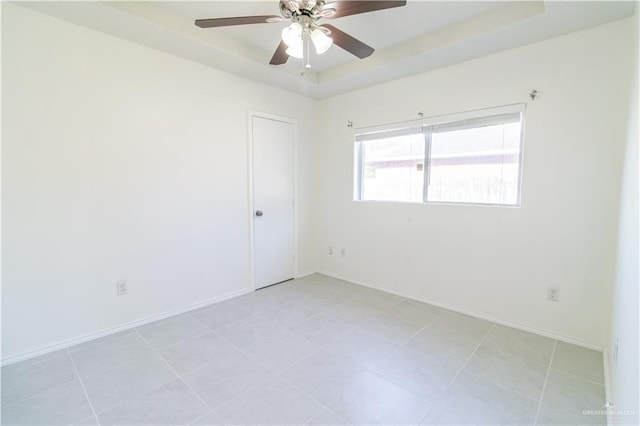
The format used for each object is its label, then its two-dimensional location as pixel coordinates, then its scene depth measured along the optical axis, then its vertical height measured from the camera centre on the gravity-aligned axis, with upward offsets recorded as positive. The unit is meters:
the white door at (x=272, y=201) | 3.49 -0.11
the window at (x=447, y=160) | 2.63 +0.36
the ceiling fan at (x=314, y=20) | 1.63 +1.07
